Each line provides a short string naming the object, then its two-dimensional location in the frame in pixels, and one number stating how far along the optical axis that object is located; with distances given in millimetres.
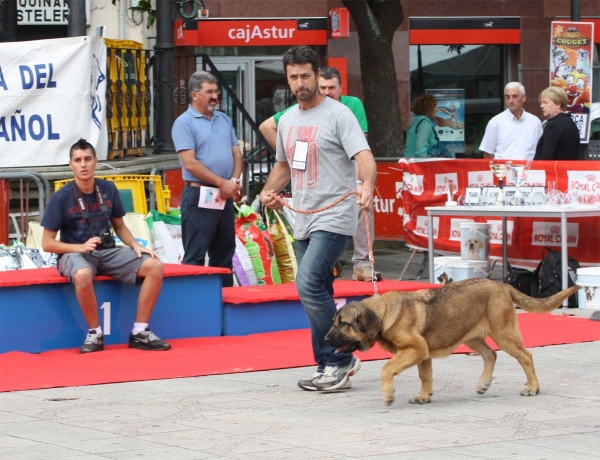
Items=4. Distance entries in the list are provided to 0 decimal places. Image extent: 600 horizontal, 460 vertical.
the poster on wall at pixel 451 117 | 23516
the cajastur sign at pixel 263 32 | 22188
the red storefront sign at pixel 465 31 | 23141
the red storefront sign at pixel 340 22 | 21641
